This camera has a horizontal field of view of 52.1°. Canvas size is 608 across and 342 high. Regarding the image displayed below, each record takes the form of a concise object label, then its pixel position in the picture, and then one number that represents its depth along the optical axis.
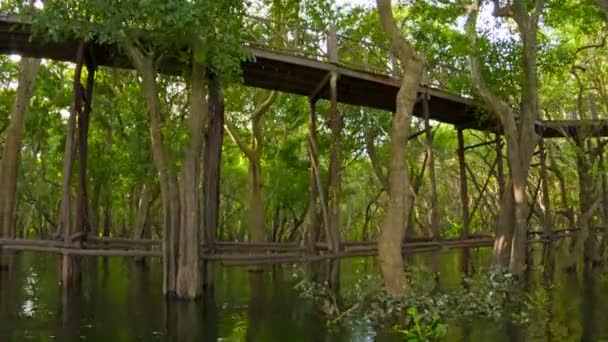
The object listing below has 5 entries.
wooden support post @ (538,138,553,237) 21.08
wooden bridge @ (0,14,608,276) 14.19
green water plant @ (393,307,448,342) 6.02
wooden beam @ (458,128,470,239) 20.46
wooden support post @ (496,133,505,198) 20.57
